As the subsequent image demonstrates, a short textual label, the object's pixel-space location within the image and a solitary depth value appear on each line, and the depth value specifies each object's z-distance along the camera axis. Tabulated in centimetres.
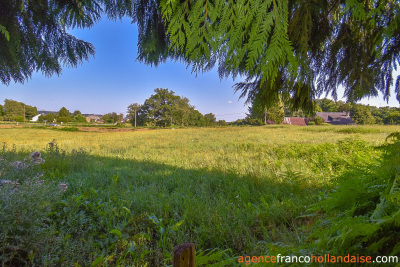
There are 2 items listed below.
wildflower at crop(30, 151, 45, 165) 342
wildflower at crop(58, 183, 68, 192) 245
